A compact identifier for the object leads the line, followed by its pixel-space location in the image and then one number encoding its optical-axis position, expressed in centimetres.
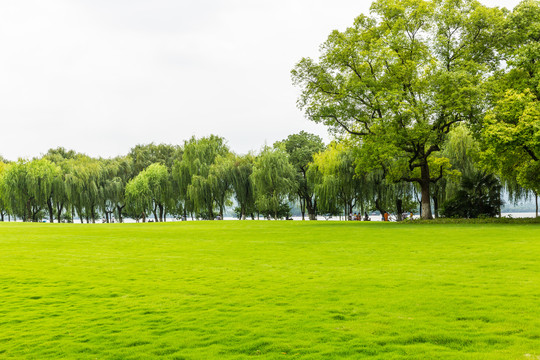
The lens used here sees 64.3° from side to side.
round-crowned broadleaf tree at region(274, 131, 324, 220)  5519
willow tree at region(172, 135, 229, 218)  4906
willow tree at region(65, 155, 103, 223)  5256
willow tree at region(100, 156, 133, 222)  5562
